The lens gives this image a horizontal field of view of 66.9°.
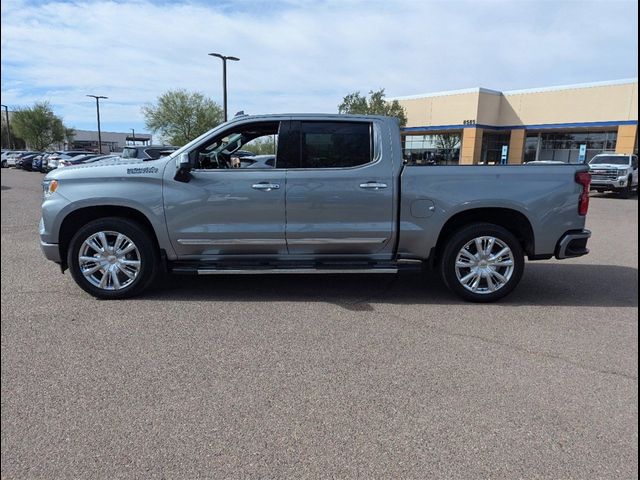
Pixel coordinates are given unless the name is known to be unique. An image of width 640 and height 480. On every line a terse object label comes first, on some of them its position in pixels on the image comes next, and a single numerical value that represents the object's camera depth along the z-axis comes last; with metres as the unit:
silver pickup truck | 5.05
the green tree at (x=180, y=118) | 41.72
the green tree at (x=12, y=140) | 66.88
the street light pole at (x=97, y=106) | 46.77
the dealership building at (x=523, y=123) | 34.53
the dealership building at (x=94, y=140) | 80.20
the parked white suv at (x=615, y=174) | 20.88
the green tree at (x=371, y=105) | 39.59
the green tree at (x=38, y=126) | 60.56
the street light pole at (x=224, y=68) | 25.31
